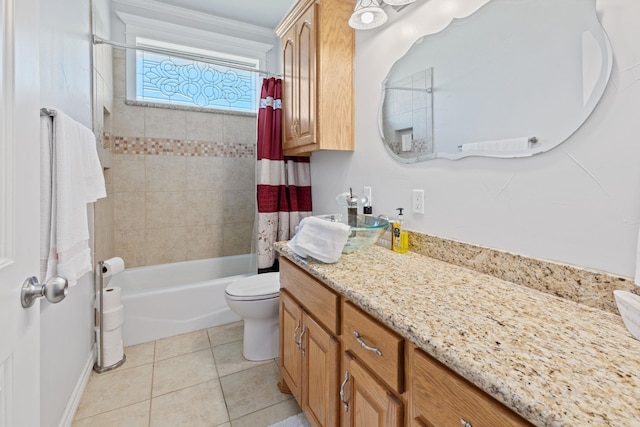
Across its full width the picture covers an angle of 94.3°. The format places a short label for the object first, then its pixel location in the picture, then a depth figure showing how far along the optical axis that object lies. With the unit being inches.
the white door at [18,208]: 22.5
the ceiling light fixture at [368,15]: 56.4
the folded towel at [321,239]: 46.2
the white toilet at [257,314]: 72.2
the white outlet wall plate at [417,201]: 56.0
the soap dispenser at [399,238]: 56.3
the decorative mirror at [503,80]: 34.0
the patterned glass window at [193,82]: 105.4
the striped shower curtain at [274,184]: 93.4
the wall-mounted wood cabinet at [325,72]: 70.4
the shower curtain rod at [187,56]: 78.9
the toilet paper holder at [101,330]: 71.3
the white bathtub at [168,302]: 83.4
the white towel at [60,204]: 41.0
